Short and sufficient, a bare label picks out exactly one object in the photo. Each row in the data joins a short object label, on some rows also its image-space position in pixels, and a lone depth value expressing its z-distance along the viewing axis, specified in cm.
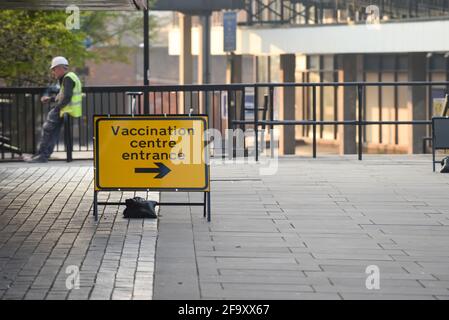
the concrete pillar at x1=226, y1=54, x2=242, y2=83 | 5106
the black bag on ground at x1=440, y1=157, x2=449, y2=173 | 1688
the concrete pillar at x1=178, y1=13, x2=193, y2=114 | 5525
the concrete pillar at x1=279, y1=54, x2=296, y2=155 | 4606
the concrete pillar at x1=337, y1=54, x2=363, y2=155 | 4428
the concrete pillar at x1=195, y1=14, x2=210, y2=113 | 5135
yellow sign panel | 1198
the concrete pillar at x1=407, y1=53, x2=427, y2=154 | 4129
